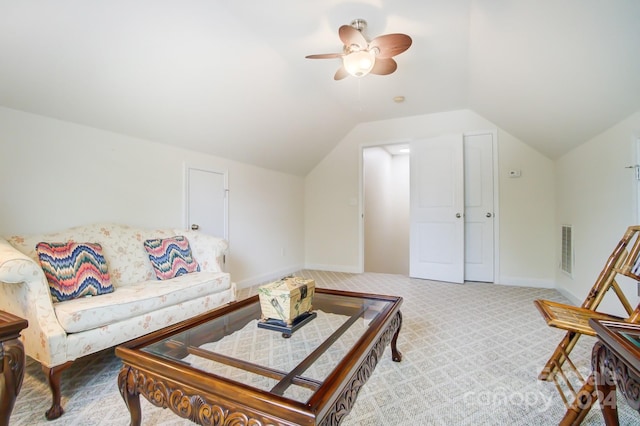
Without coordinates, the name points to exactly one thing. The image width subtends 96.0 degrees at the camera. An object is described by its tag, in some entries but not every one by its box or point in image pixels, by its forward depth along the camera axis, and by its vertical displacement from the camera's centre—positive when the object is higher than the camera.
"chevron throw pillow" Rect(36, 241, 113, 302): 1.76 -0.34
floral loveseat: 1.46 -0.51
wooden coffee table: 0.83 -0.57
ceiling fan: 2.00 +1.24
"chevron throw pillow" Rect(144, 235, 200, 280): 2.42 -0.35
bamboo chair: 1.36 -0.51
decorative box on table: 1.42 -0.43
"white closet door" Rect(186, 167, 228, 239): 3.18 +0.18
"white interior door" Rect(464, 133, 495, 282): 4.03 +0.11
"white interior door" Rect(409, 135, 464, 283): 4.05 +0.10
